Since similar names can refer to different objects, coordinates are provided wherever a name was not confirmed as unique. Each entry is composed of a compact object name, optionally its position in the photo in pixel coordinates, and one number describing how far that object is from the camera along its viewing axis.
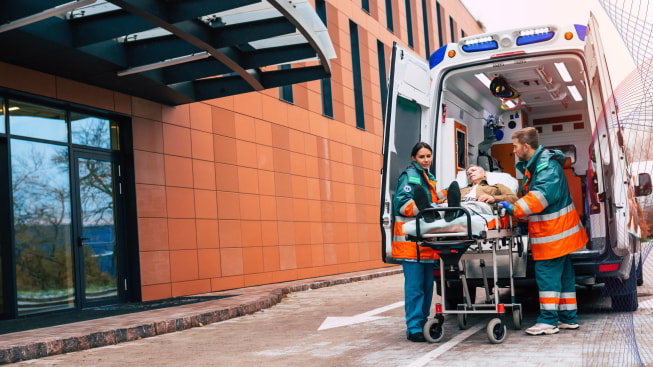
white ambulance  7.05
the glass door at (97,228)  11.45
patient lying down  6.26
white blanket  6.16
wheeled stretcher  6.18
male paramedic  6.64
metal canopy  9.38
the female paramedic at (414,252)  6.72
